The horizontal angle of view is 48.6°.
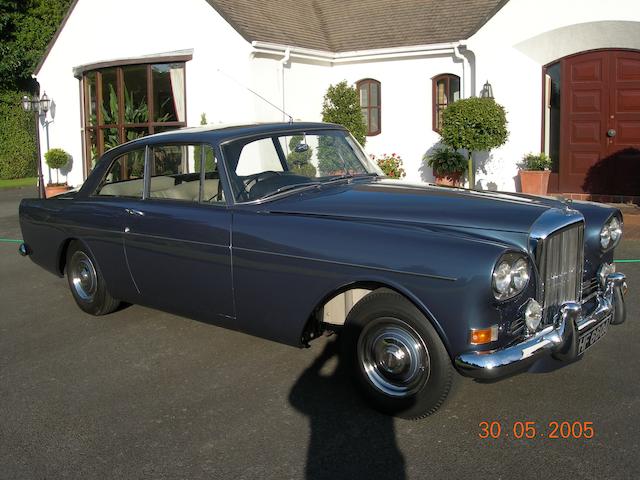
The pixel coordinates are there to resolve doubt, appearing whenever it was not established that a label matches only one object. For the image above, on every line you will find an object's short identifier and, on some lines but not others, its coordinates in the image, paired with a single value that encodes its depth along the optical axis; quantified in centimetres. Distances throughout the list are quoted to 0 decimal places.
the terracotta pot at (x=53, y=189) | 1630
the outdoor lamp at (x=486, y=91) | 1234
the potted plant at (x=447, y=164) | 1287
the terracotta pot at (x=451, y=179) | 1325
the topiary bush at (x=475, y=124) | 1162
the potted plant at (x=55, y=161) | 1645
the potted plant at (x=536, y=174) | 1199
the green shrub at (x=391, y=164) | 1373
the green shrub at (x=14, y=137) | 2291
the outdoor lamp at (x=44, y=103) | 1670
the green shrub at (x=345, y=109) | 1353
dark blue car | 367
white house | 1202
